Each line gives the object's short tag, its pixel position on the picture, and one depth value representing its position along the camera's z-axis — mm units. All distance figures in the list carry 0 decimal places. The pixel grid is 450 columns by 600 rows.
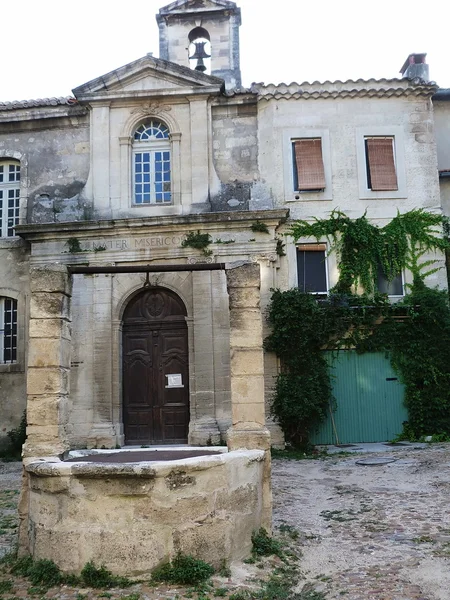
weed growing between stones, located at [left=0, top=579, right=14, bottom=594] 5254
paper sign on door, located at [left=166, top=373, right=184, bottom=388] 13516
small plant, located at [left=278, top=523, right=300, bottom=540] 6805
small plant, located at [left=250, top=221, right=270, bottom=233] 13508
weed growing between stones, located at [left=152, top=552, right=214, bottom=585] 5227
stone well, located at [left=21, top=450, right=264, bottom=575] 5367
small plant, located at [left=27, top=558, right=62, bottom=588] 5340
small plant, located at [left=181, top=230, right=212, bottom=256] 13570
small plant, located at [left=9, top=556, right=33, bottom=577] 5578
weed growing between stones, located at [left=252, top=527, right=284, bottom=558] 6008
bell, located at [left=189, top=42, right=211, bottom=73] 17078
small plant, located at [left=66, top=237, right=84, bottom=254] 13797
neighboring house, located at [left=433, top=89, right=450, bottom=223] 14867
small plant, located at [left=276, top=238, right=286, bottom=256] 13672
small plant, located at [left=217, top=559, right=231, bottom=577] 5426
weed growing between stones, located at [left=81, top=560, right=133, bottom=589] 5234
